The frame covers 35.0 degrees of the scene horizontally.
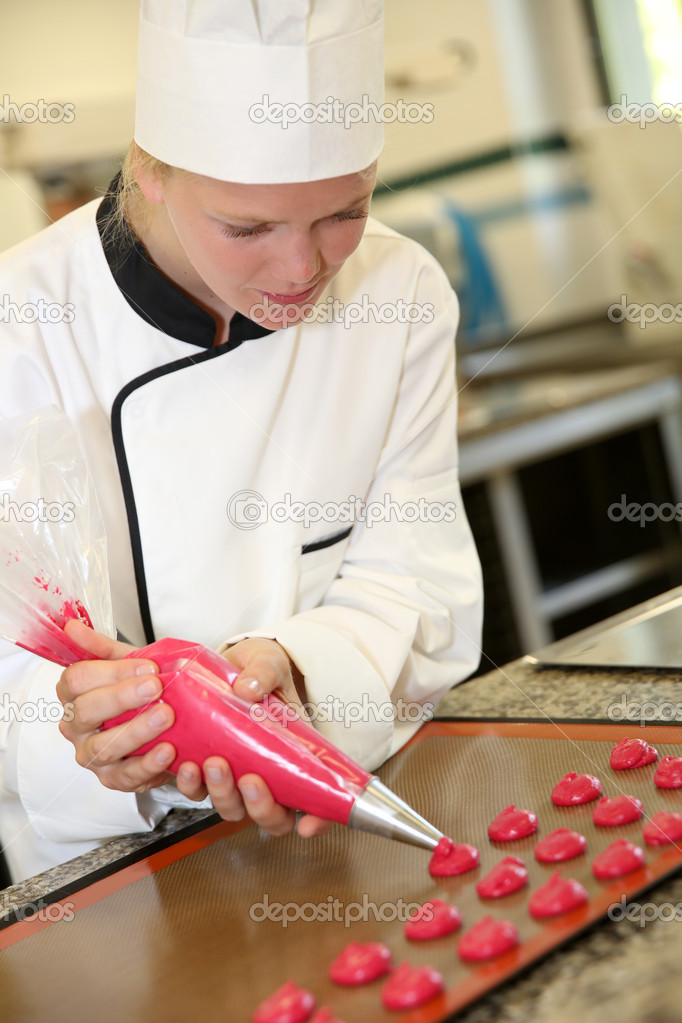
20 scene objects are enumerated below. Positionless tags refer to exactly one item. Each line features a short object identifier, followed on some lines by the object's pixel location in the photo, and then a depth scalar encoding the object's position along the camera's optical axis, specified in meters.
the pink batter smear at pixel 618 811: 0.79
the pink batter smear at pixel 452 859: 0.78
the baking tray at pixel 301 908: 0.67
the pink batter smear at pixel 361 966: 0.66
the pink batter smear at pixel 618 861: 0.71
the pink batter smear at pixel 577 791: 0.85
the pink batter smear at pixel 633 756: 0.88
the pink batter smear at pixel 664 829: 0.74
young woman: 0.94
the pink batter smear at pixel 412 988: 0.62
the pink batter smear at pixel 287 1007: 0.63
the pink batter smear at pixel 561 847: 0.76
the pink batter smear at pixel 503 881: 0.73
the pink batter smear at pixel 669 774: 0.83
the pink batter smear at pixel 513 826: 0.81
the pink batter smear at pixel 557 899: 0.68
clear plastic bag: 0.92
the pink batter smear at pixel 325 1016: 0.62
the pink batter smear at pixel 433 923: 0.69
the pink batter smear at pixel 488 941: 0.65
